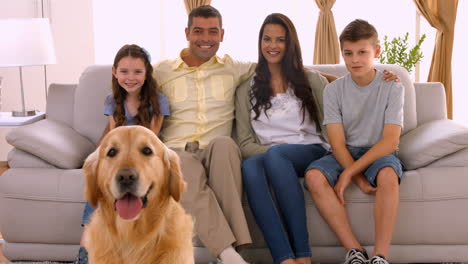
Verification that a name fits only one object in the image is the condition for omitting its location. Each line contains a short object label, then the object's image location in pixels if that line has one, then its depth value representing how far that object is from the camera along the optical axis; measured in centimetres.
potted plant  449
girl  263
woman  240
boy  232
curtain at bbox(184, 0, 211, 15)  490
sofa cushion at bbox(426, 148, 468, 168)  252
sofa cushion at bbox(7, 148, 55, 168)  263
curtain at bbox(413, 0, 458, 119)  478
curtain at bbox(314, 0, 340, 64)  477
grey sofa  246
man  245
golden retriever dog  151
